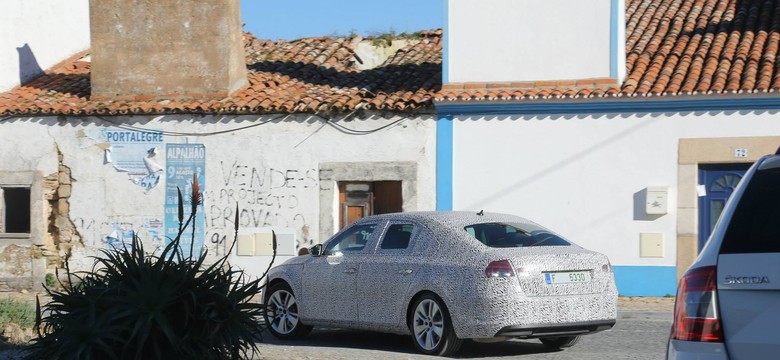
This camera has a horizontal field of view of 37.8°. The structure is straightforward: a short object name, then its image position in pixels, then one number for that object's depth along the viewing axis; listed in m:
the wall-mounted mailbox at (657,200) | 18.22
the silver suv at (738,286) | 4.79
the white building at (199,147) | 19.84
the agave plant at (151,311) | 8.14
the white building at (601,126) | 18.16
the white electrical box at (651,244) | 18.38
